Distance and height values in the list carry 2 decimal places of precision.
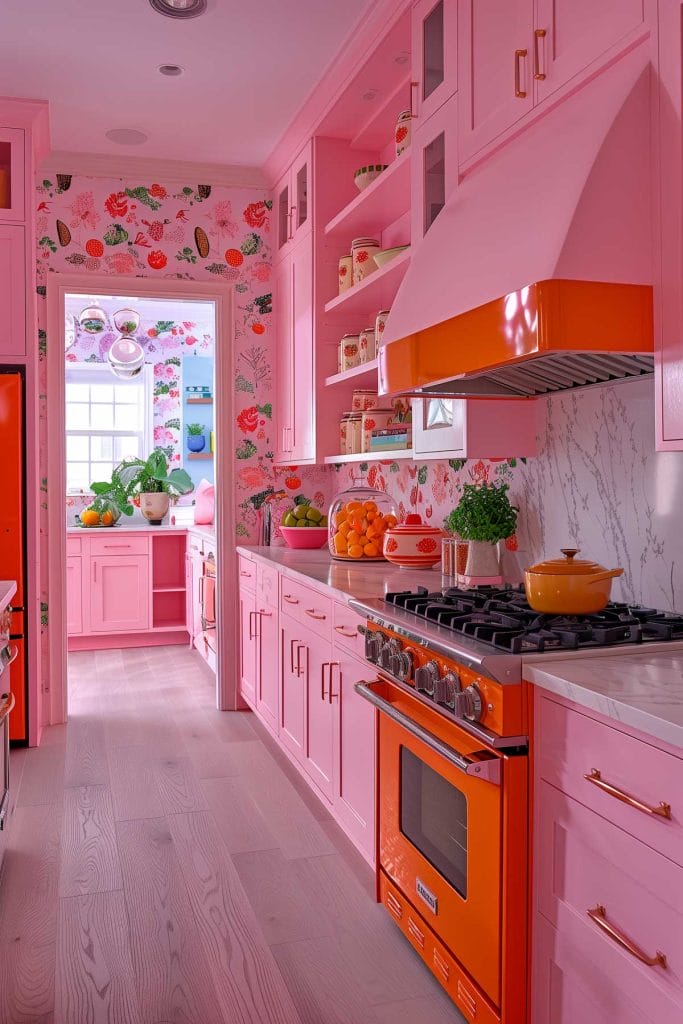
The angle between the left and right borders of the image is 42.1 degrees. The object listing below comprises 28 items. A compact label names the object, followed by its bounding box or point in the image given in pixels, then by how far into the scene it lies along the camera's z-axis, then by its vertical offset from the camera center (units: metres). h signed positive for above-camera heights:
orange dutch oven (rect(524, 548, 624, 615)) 1.98 -0.22
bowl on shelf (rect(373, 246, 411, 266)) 3.28 +0.88
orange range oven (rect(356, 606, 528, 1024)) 1.68 -0.72
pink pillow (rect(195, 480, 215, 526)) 6.61 -0.12
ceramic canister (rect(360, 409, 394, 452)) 3.70 +0.30
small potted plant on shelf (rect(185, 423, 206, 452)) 7.70 +0.43
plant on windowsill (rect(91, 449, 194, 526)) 7.01 +0.04
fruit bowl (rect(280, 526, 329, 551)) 4.26 -0.22
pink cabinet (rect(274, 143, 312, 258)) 4.13 +1.41
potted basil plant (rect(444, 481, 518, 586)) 2.74 -0.13
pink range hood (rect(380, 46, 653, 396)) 1.68 +0.48
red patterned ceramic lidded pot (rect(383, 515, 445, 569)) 3.24 -0.20
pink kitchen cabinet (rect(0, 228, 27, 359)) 4.02 +0.92
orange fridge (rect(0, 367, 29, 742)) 4.04 -0.10
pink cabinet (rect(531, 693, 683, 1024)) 1.30 -0.64
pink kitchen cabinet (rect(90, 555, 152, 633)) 6.46 -0.76
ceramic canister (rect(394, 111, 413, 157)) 3.05 +1.24
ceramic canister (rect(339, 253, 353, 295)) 3.82 +0.95
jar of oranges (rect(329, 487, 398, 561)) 3.59 -0.16
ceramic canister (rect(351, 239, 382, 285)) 3.63 +0.96
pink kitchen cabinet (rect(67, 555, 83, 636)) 6.39 -0.76
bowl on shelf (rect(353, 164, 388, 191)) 3.58 +1.28
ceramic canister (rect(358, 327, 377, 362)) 3.62 +0.60
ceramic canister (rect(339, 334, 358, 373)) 3.78 +0.59
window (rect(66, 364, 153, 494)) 7.61 +0.60
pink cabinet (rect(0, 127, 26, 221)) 3.98 +1.43
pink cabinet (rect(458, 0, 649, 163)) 1.80 +1.00
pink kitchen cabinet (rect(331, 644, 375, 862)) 2.59 -0.81
